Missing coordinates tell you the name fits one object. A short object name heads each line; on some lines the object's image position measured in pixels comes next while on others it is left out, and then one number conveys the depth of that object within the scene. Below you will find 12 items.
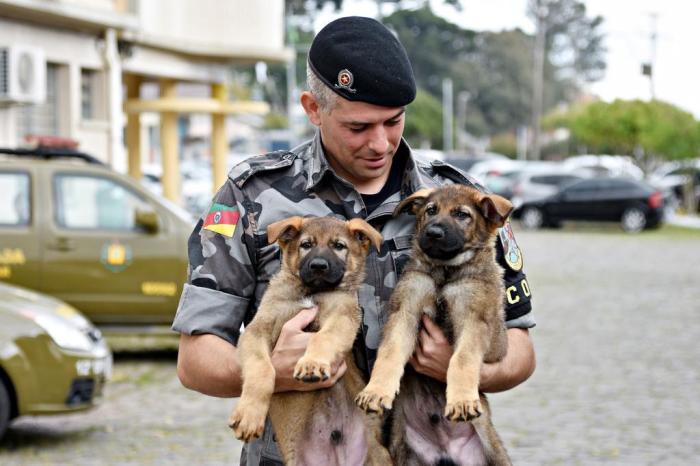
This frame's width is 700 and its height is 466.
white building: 20.45
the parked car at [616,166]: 57.31
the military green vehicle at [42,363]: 9.34
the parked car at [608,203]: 38.59
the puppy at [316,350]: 3.77
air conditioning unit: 19.38
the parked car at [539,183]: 41.12
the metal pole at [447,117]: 94.50
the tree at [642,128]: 46.09
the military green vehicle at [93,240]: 12.88
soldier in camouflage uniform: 3.88
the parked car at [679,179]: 46.53
